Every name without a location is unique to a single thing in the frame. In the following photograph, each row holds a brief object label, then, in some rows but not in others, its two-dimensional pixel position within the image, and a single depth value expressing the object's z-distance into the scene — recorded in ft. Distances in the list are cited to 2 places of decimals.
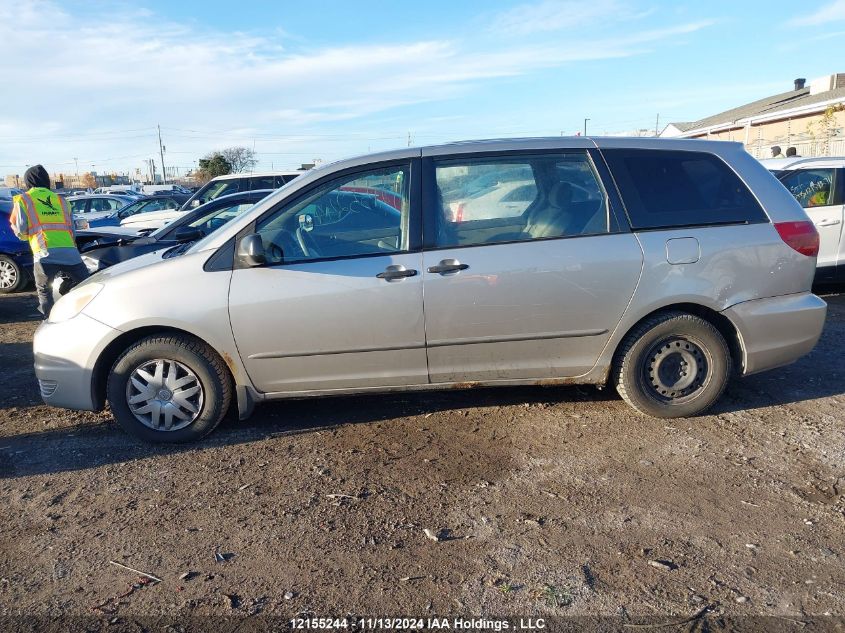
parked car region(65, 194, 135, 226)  59.77
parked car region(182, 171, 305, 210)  43.14
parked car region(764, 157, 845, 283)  26.02
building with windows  75.25
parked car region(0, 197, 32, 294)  33.17
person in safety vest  21.43
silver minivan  13.67
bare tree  214.18
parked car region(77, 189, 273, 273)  24.82
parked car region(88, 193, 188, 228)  49.69
